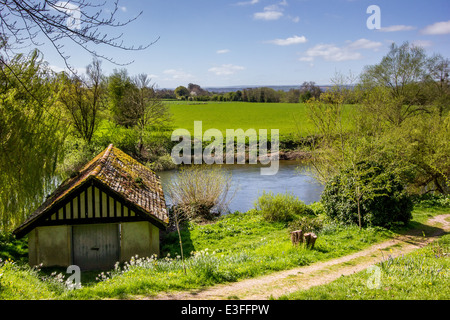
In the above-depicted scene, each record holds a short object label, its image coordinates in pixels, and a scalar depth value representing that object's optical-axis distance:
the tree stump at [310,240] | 12.73
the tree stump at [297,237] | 12.90
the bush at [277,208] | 19.81
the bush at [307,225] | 16.11
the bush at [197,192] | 22.08
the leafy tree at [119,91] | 47.44
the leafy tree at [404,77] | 33.30
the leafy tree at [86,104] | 38.19
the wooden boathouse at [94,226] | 13.79
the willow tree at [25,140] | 15.11
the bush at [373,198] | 15.51
